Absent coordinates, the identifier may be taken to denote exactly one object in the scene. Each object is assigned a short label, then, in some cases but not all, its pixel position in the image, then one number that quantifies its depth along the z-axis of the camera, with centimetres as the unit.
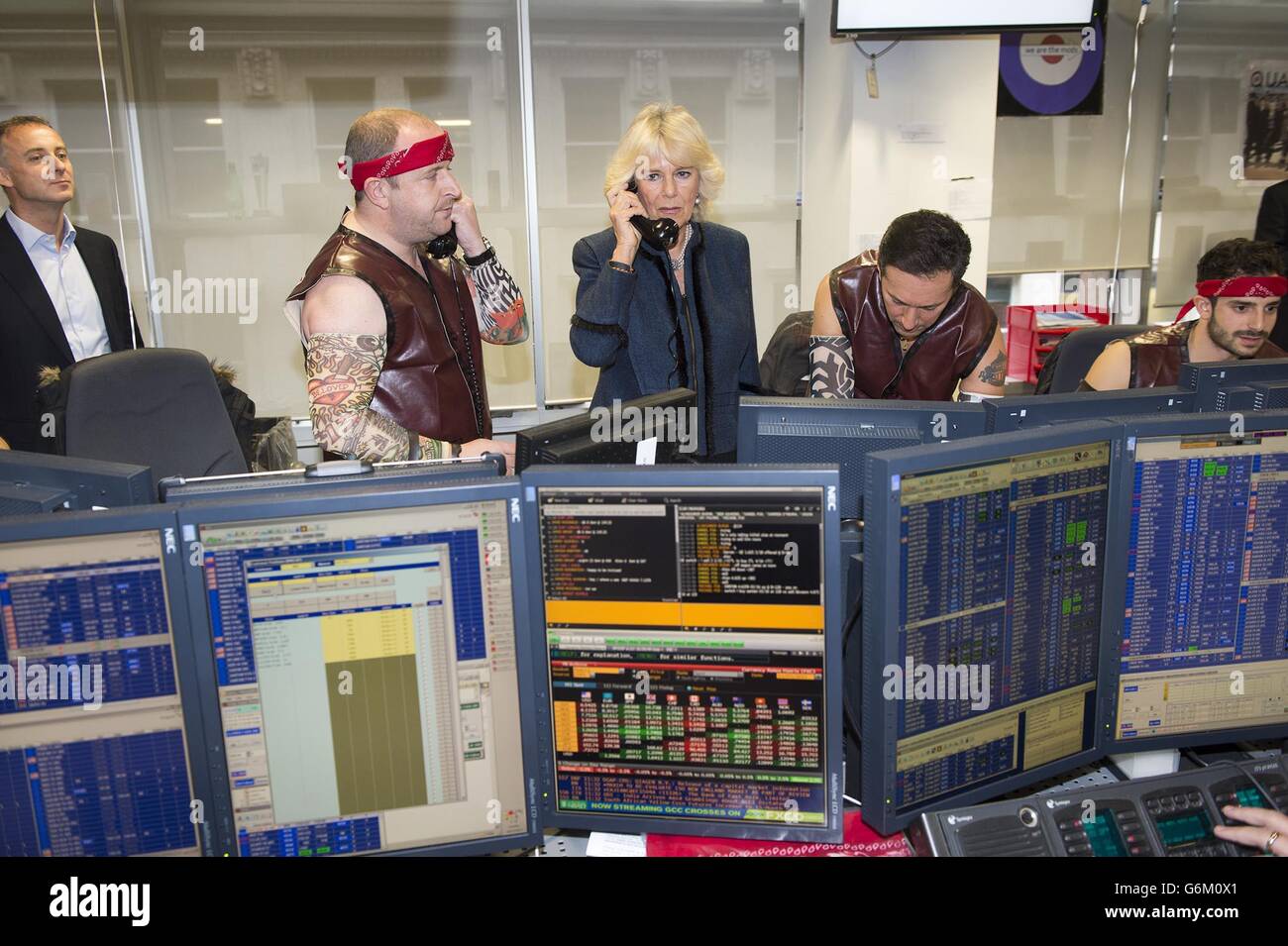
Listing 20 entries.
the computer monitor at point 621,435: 162
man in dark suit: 337
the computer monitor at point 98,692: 125
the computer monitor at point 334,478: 141
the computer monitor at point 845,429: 171
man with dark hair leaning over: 249
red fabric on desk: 147
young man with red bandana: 268
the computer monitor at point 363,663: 132
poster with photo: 558
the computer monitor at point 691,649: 136
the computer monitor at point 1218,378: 189
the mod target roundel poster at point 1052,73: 537
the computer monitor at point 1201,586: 157
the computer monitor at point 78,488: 142
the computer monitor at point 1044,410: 172
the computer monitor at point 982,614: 140
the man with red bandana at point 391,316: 203
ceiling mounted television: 419
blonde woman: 266
